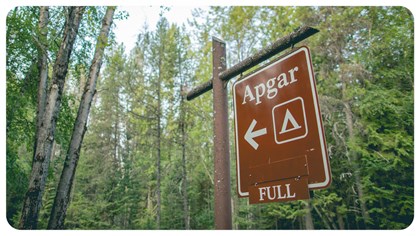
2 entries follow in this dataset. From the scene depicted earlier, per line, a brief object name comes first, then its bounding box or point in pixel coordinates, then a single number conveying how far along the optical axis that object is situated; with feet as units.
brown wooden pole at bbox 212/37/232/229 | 6.75
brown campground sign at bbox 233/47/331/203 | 4.78
